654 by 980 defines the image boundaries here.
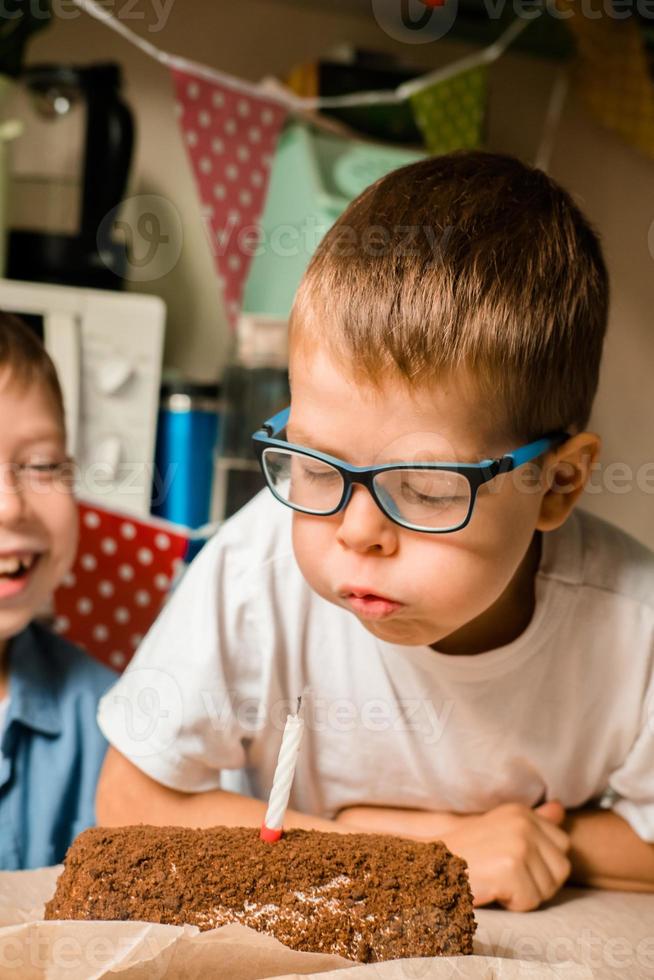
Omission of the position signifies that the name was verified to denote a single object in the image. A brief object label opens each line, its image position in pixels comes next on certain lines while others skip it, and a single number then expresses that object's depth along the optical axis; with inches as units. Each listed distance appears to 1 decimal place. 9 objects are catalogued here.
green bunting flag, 64.8
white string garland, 56.8
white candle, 22.5
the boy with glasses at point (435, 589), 25.2
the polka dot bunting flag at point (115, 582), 50.4
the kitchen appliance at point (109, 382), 52.6
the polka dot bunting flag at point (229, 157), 57.2
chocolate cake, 22.6
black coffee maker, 56.6
